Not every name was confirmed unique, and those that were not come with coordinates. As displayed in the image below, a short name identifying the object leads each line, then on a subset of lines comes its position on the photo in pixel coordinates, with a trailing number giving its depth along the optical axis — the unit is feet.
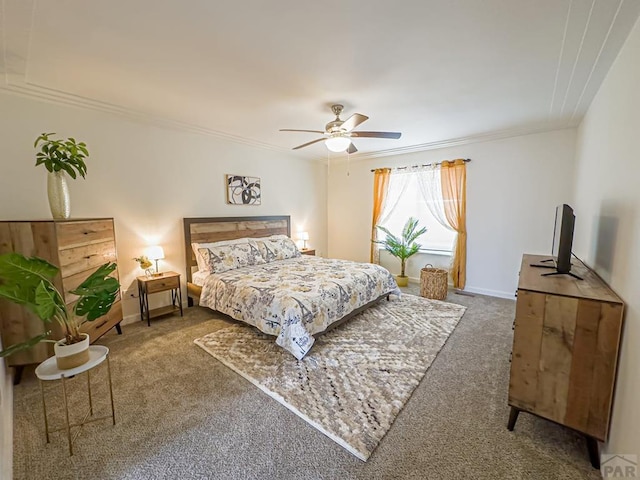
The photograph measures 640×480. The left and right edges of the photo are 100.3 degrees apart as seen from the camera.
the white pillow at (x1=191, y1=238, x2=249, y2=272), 11.78
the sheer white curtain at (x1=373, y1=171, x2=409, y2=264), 16.70
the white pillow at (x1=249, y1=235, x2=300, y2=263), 13.87
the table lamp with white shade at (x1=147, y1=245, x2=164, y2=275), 10.82
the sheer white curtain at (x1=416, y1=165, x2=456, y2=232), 15.24
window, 15.75
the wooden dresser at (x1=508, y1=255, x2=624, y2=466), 4.60
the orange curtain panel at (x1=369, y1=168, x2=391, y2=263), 17.15
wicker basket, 13.37
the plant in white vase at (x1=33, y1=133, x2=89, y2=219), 7.43
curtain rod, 14.16
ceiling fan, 9.08
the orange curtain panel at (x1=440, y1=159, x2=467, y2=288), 14.40
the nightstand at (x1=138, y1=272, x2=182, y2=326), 10.50
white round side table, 4.81
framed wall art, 14.15
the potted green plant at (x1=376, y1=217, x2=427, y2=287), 15.62
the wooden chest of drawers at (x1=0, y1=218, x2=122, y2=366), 6.74
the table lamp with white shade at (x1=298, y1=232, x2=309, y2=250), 17.66
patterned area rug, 5.82
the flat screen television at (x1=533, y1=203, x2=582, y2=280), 6.04
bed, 8.44
